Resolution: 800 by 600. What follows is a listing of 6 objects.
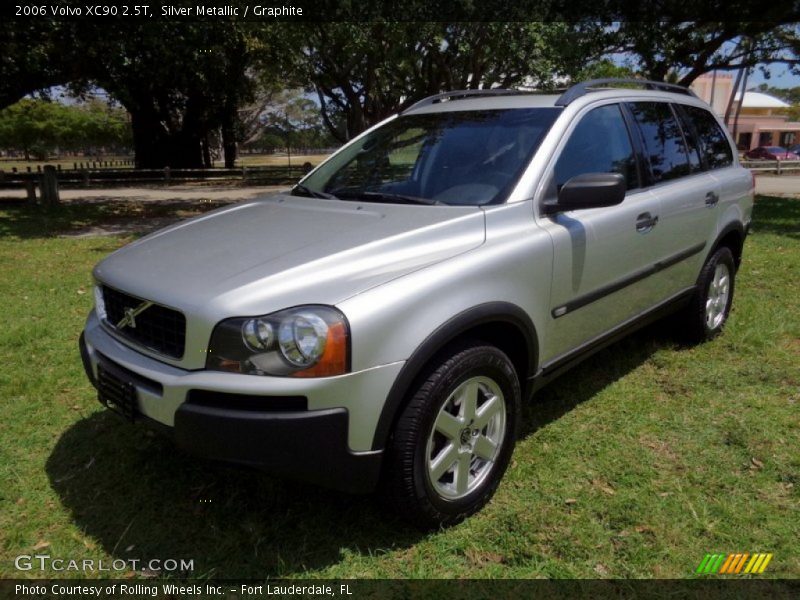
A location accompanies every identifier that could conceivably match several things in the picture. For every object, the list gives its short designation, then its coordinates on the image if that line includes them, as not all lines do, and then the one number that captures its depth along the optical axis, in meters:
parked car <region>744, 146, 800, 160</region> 40.84
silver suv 2.19
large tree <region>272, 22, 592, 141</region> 16.14
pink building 63.28
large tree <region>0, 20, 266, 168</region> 10.37
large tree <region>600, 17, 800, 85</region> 14.24
